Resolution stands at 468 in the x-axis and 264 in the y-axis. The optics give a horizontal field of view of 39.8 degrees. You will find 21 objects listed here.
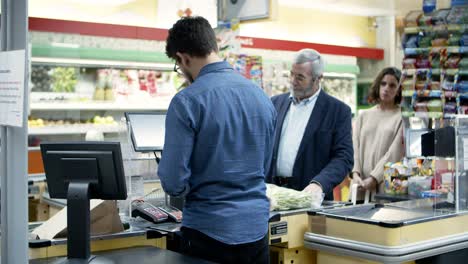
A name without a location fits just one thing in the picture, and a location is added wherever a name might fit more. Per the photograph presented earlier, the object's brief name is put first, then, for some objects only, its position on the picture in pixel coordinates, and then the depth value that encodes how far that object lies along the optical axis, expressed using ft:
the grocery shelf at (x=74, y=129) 24.32
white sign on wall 6.22
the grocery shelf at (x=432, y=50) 16.14
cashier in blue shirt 8.48
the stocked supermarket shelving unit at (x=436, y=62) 16.28
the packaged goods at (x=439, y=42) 16.63
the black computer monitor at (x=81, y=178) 8.00
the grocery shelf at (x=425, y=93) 16.74
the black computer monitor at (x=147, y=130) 10.55
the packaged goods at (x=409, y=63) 17.28
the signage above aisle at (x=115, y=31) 23.16
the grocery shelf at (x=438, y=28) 16.16
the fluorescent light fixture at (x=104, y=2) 27.46
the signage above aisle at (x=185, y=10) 17.33
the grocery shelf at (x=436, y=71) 16.25
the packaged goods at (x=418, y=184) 15.47
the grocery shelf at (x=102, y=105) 24.35
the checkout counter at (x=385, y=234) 10.05
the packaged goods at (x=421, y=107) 16.99
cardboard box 9.28
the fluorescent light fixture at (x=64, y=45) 23.76
